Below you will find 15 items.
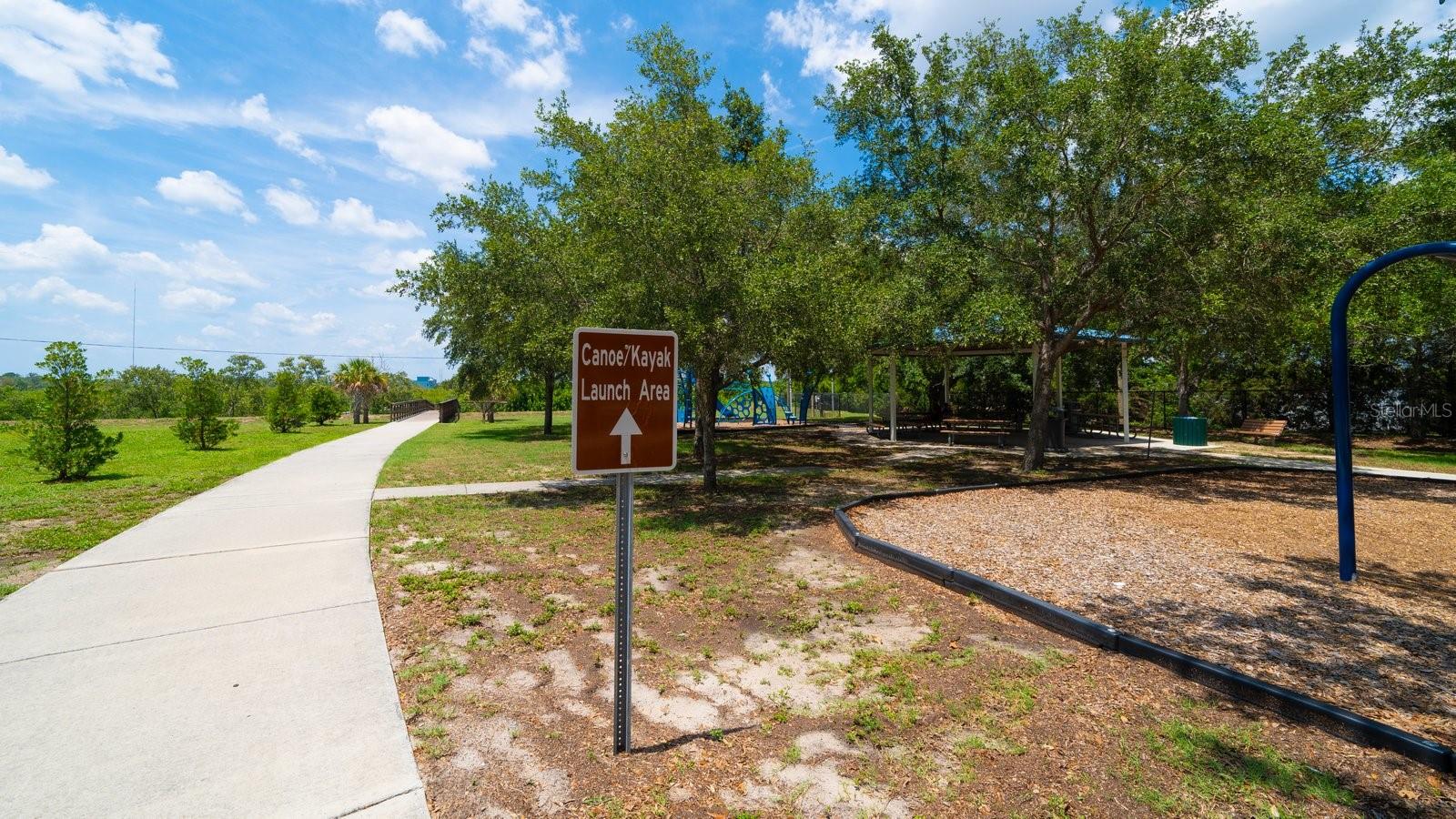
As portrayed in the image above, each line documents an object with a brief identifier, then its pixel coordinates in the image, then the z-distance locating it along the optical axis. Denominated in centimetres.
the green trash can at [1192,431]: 1711
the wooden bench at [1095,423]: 2002
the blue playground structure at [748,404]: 2829
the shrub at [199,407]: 1723
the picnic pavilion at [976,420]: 1565
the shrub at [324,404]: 3052
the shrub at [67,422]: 1063
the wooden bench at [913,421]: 2011
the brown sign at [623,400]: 264
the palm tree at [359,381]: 3441
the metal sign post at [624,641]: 280
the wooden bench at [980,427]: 1722
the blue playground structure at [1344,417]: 524
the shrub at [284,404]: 2488
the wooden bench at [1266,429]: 1800
